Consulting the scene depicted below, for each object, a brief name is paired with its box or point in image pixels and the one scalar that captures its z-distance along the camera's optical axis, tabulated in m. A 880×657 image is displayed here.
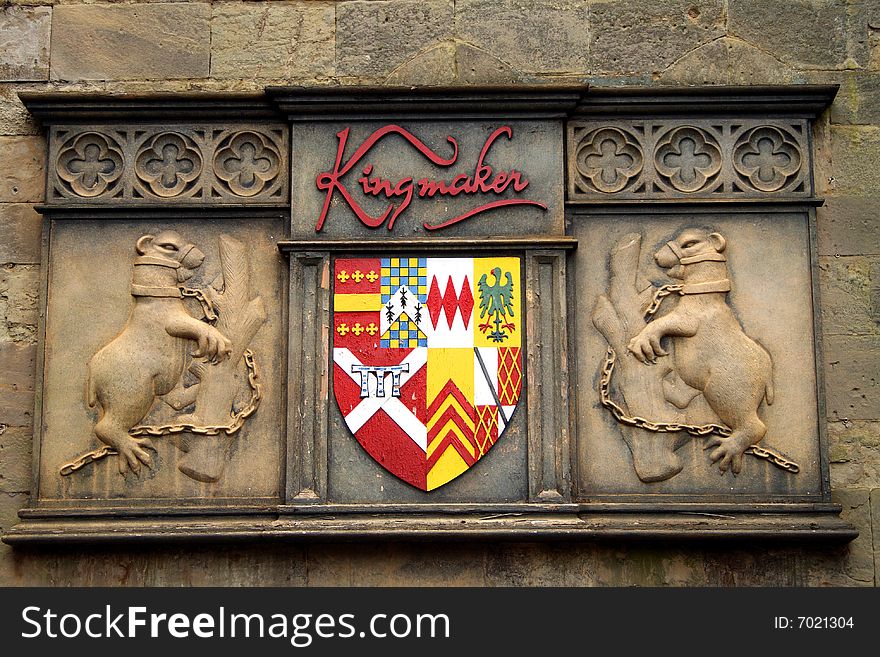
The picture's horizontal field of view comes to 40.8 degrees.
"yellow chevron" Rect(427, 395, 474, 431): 6.79
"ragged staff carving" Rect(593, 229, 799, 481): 6.81
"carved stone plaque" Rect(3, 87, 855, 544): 6.77
